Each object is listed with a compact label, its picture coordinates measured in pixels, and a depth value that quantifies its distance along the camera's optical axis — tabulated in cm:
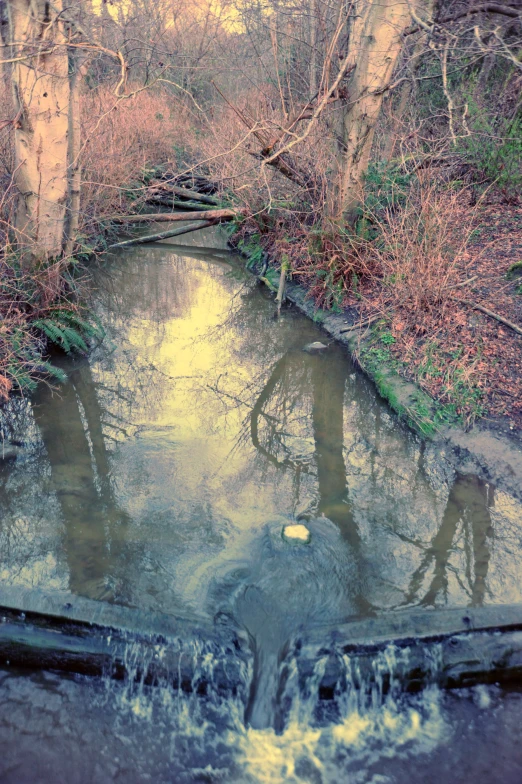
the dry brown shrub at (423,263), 697
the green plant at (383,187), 854
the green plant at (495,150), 942
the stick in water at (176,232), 1008
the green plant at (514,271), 761
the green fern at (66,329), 704
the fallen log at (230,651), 365
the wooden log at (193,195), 1200
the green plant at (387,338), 730
